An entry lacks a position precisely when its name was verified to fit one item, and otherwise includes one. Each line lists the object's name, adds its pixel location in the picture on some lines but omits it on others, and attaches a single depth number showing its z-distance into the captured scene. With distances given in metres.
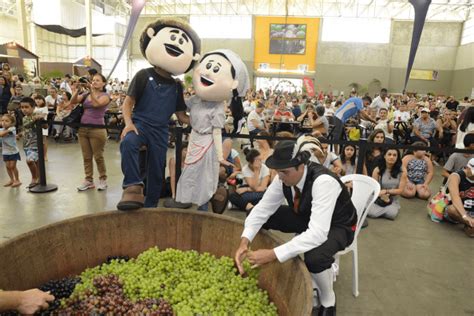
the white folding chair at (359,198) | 2.35
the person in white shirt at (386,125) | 6.10
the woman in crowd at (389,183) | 3.77
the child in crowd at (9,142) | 4.00
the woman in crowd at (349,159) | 4.48
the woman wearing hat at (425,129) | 6.43
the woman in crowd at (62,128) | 7.02
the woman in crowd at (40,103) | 5.71
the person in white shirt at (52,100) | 7.67
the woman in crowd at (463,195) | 3.35
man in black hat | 1.80
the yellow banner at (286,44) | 20.98
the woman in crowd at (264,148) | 4.23
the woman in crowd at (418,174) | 4.46
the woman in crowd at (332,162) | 3.92
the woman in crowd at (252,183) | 3.67
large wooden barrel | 1.80
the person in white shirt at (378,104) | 8.44
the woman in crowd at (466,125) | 4.94
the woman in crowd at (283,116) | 7.50
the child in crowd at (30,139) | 4.07
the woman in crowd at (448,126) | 6.87
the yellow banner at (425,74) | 21.22
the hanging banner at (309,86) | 19.37
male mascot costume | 2.53
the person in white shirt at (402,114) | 7.77
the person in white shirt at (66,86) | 9.52
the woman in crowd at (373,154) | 4.27
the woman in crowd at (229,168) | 3.71
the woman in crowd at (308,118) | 6.90
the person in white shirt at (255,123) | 6.84
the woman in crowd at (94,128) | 3.87
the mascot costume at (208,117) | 2.69
